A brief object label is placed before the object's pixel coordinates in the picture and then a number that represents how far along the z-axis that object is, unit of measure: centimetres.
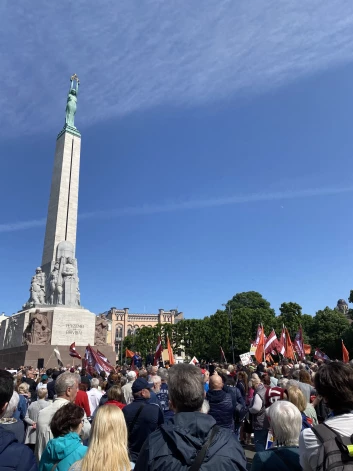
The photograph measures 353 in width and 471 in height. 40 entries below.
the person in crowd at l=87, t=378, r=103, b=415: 779
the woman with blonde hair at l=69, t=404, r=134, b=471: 286
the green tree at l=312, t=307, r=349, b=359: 5550
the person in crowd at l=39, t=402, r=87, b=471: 329
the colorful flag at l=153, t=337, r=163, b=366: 2106
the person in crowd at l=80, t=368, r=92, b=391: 1026
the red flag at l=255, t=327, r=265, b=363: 2095
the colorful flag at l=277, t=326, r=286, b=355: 2173
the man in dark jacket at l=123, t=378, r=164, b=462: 483
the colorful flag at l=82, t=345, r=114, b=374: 1705
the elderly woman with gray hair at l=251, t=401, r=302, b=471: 308
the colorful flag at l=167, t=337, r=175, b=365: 2029
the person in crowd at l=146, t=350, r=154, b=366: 2722
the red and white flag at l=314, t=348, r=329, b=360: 1970
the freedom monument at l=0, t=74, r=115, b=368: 2670
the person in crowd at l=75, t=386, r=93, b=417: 664
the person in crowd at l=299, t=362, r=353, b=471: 247
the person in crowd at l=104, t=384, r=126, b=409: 562
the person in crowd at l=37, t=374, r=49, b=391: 1203
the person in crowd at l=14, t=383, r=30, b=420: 705
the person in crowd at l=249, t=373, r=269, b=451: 700
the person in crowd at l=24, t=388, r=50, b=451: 605
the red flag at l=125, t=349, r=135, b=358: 2305
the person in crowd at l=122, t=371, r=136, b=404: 745
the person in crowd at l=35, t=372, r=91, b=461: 458
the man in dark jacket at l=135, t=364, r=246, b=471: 221
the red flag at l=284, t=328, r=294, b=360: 2214
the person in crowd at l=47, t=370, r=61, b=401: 952
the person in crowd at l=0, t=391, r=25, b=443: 440
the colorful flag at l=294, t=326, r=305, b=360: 2235
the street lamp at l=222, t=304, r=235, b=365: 5380
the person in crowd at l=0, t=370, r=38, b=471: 252
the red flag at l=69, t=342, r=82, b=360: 1986
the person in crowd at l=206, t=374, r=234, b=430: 623
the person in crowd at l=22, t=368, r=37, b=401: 1071
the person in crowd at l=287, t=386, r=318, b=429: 471
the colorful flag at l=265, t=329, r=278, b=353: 2148
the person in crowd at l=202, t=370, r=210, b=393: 970
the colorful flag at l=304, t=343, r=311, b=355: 2450
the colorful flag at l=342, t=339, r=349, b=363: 1829
